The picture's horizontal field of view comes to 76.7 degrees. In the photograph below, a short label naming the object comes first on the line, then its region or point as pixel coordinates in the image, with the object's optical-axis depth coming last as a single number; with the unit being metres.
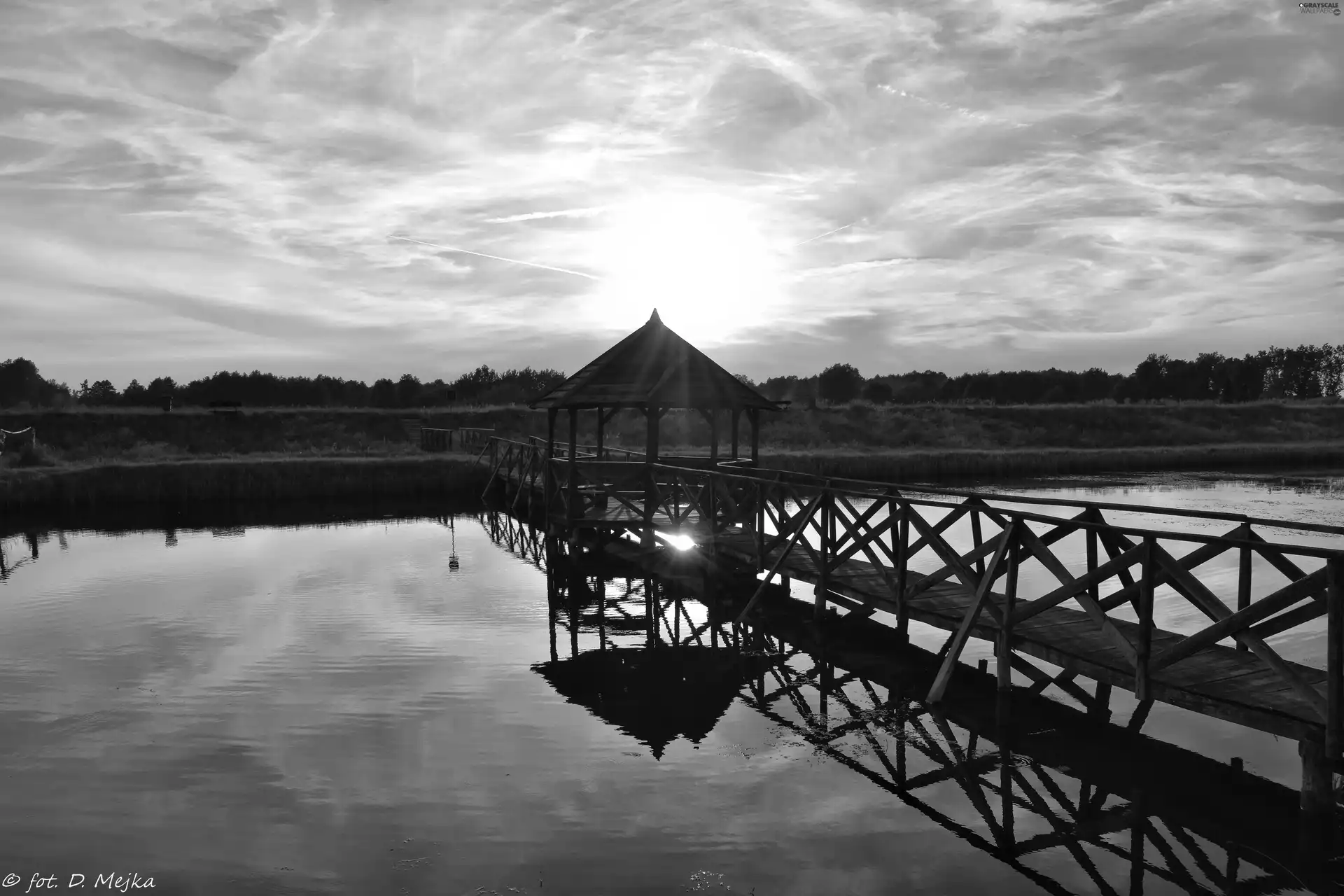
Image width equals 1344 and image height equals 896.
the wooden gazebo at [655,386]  16.67
